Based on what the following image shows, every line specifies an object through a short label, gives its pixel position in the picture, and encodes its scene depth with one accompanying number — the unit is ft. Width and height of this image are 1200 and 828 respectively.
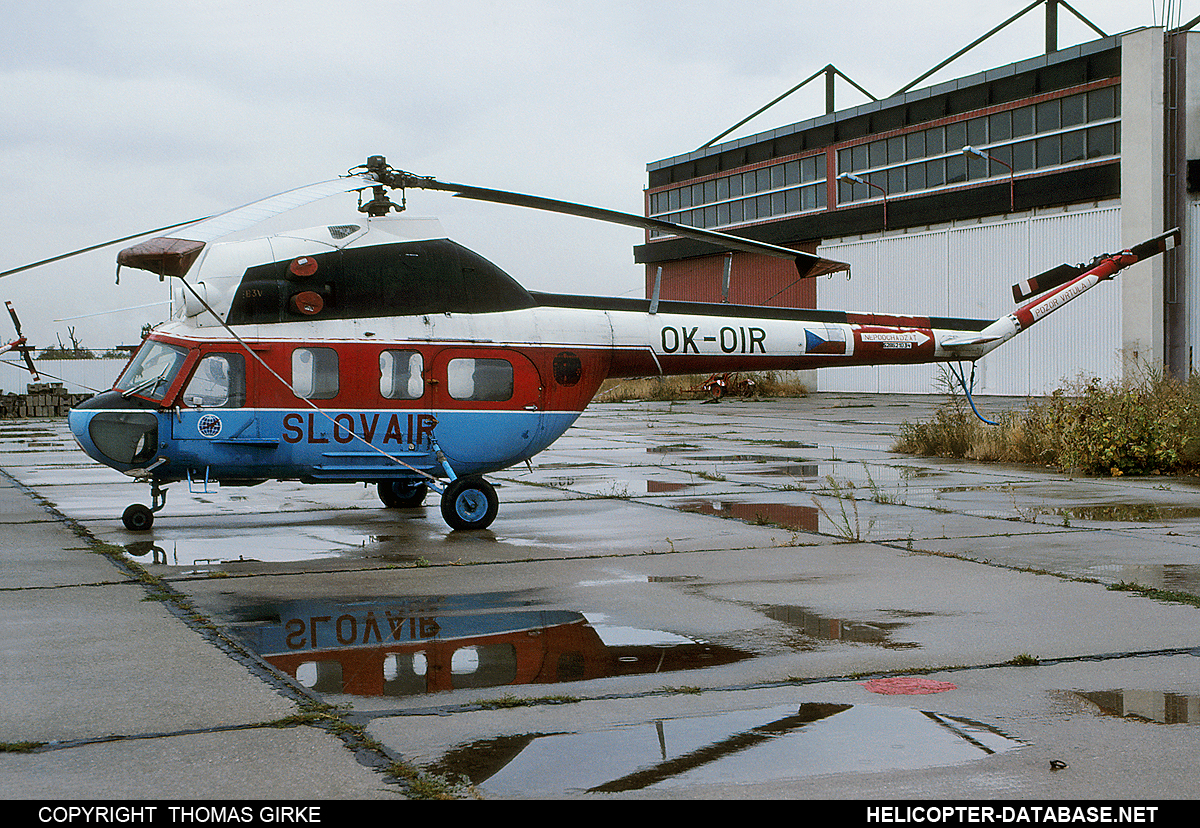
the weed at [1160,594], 24.04
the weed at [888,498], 42.23
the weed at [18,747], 15.06
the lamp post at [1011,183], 131.34
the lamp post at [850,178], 149.69
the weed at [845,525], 33.60
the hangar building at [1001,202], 115.44
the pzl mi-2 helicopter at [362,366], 35.29
